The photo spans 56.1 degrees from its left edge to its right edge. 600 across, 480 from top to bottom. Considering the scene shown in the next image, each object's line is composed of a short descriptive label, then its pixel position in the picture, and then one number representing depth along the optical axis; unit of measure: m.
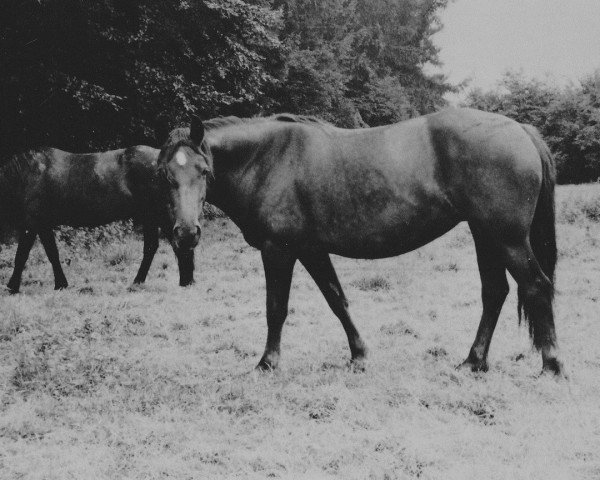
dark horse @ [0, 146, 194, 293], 8.33
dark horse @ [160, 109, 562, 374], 3.99
